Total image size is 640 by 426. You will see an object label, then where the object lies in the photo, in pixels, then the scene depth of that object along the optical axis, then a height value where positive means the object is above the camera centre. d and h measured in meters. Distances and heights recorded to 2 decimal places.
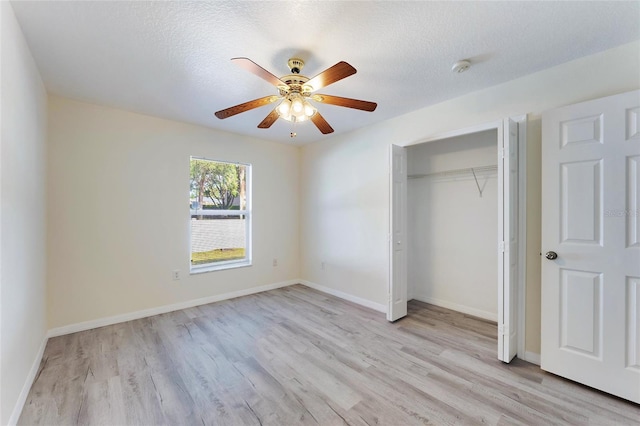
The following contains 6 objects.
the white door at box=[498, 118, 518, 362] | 2.31 -0.28
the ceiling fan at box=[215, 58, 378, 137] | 1.83 +0.90
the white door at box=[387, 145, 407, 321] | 3.17 -0.31
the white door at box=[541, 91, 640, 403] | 1.84 -0.26
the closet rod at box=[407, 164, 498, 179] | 3.18 +0.50
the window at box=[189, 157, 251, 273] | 3.90 -0.04
